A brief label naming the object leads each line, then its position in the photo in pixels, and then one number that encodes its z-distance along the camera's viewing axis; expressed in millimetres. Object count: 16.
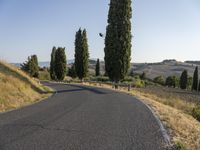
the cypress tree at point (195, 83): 66534
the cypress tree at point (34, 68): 49782
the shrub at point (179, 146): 4821
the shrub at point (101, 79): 53942
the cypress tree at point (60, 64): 45821
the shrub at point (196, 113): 12126
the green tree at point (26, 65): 49539
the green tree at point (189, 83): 78265
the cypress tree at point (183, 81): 70122
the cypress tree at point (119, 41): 25063
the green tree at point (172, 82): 78433
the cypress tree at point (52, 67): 52258
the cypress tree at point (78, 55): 39270
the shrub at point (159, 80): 81114
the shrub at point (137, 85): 42302
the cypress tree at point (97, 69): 68922
